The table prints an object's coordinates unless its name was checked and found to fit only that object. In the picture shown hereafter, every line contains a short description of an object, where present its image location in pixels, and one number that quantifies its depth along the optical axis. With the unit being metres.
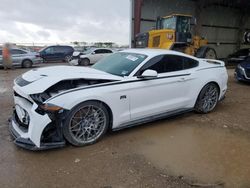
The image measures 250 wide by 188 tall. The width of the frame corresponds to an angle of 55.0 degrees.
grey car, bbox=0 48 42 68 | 15.13
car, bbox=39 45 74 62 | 20.77
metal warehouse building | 17.37
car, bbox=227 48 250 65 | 17.48
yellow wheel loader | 12.52
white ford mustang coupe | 3.39
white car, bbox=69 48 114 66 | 17.67
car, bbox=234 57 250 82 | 8.64
